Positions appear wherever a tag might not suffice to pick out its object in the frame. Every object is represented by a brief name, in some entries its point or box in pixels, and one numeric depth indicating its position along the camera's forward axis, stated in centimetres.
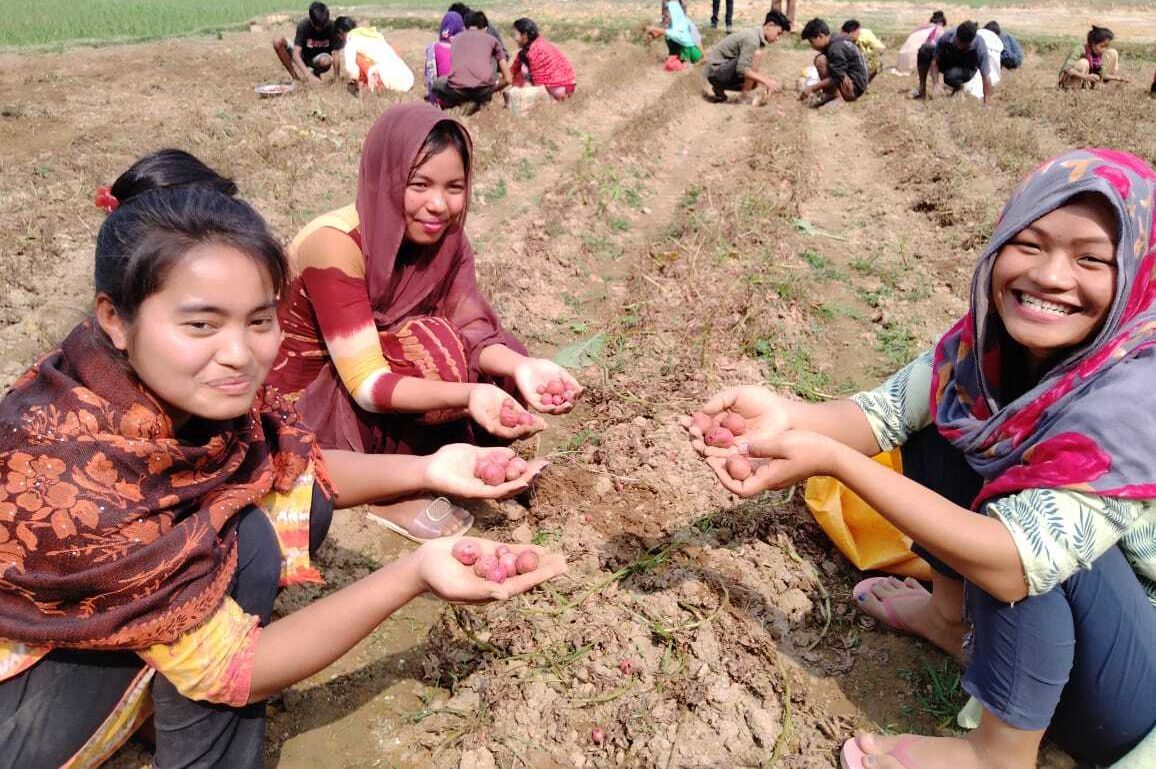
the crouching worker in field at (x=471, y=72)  944
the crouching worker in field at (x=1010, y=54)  1311
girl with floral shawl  140
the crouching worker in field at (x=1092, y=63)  1142
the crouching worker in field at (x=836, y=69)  1009
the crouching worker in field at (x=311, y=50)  1090
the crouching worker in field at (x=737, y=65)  1077
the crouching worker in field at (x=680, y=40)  1345
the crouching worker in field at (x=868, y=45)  1115
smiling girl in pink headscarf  152
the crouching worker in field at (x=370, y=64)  1015
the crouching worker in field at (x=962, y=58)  1019
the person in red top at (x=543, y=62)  1023
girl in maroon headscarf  255
